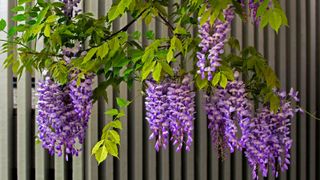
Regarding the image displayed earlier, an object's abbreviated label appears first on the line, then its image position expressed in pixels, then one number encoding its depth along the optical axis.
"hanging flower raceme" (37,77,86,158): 2.48
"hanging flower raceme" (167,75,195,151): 2.35
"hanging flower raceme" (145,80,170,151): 2.37
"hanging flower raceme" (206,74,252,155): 2.35
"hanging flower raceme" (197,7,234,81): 2.24
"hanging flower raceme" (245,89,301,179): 2.46
